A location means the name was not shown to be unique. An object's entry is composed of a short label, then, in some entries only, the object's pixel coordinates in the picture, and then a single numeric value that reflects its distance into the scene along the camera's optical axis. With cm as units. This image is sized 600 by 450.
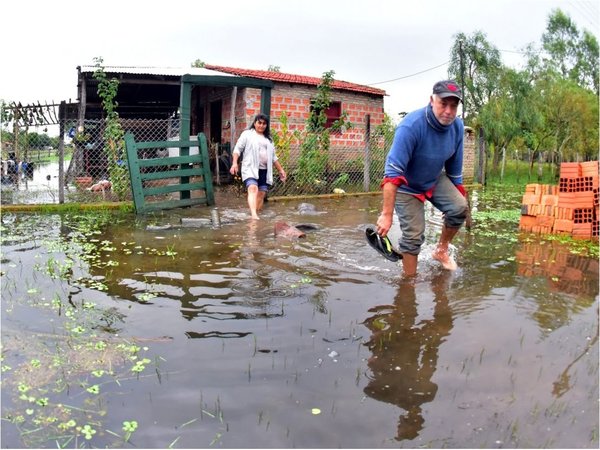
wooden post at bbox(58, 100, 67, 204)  912
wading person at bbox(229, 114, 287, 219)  850
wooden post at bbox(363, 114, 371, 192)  1218
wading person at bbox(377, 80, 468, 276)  447
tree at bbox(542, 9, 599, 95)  4409
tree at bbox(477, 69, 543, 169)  2561
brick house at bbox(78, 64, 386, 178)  1472
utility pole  2922
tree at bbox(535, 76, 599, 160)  2820
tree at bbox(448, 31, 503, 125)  2909
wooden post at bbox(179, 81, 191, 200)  1001
